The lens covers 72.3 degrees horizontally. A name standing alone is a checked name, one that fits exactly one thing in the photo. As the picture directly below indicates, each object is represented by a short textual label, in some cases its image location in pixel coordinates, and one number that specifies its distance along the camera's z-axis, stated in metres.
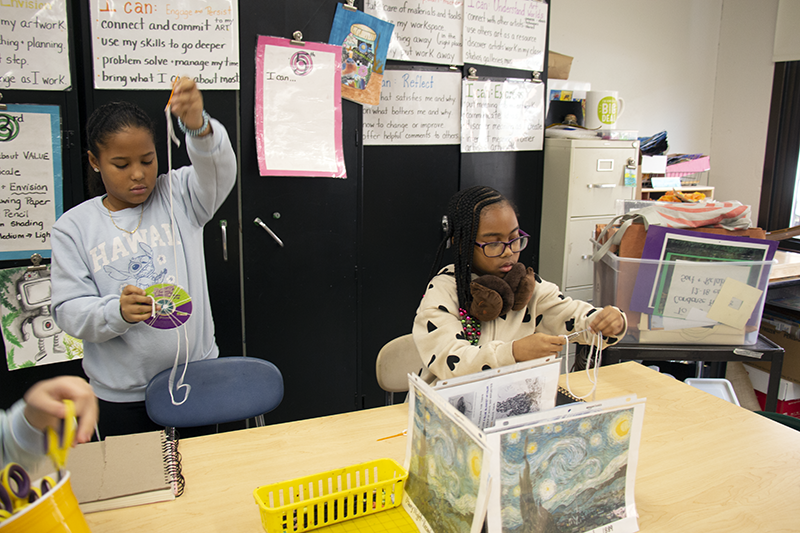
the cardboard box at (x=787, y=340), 2.79
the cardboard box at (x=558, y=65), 3.21
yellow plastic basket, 0.95
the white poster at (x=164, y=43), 1.98
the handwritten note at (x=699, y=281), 1.88
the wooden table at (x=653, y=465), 1.02
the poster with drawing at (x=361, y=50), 2.37
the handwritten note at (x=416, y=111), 2.57
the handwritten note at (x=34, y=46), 1.85
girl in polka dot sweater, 1.36
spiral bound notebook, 1.05
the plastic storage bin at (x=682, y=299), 1.89
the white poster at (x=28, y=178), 1.90
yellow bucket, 0.59
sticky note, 1.91
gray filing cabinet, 2.93
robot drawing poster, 1.97
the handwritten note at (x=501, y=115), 2.79
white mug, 3.03
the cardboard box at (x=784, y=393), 2.84
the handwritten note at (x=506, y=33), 2.72
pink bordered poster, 2.26
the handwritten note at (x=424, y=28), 2.52
